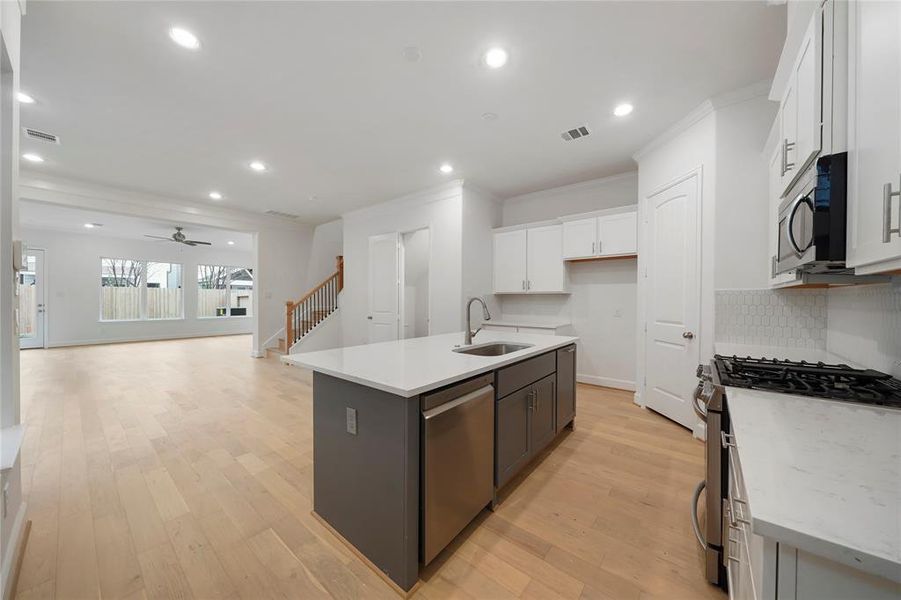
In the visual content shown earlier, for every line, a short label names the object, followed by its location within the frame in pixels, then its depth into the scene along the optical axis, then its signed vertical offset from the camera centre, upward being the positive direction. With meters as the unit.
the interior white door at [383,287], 5.58 +0.16
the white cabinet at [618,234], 3.91 +0.79
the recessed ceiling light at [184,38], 2.06 +1.66
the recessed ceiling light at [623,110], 2.86 +1.69
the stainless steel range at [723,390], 1.24 -0.35
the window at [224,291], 9.90 +0.14
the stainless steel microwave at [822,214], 1.02 +0.29
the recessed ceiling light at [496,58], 2.22 +1.67
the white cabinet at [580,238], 4.21 +0.79
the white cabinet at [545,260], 4.59 +0.54
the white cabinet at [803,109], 1.13 +0.75
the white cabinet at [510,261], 4.93 +0.55
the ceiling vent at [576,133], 3.25 +1.68
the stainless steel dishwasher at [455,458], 1.43 -0.79
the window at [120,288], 8.45 +0.17
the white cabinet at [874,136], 0.80 +0.44
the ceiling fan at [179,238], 6.73 +1.20
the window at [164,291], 9.09 +0.11
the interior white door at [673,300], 2.97 -0.02
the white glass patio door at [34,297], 7.50 -0.08
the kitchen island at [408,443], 1.39 -0.72
